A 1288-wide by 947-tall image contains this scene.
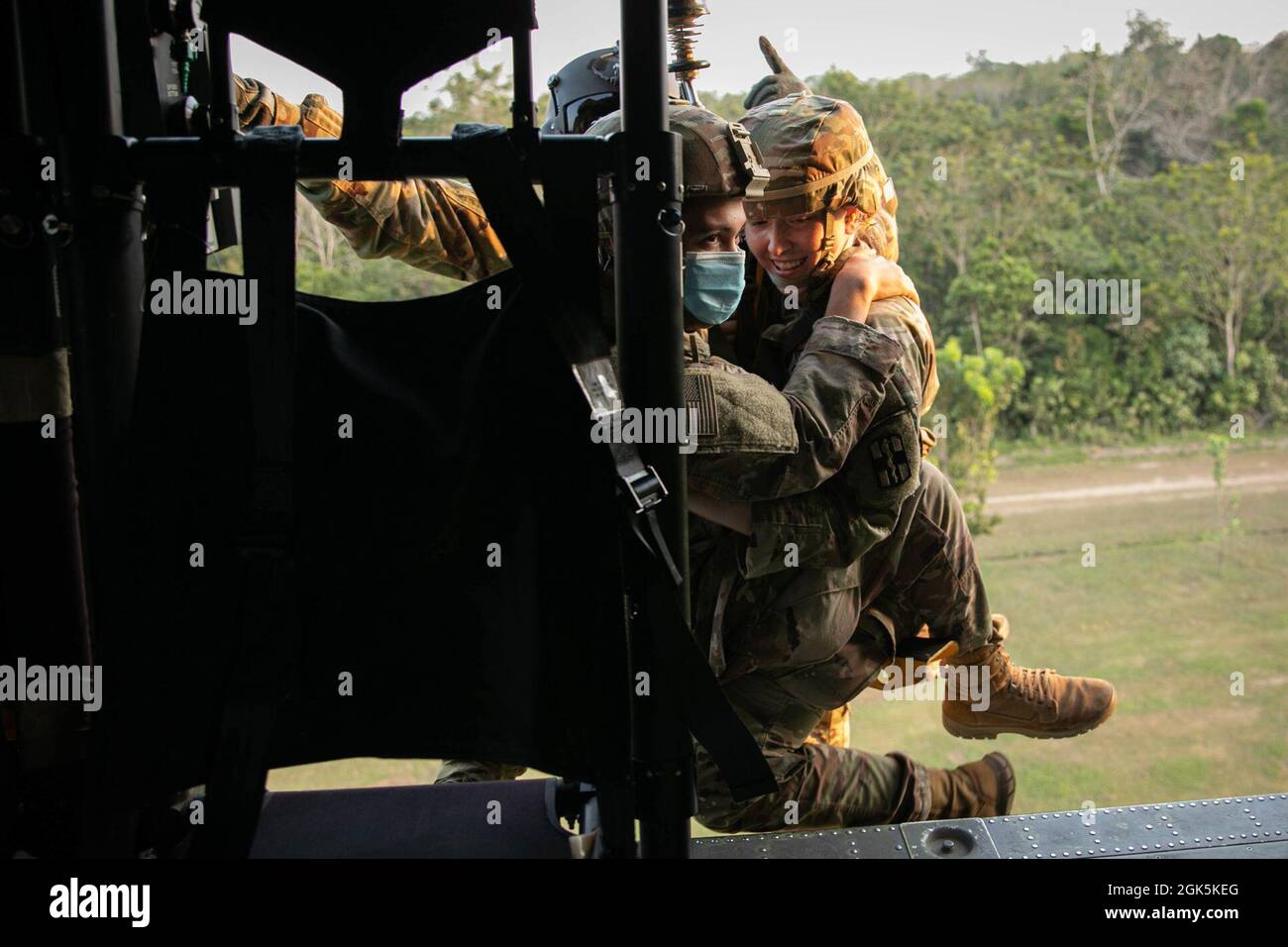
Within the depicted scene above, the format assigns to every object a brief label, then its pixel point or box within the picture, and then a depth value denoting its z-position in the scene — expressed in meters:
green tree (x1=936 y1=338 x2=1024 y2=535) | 7.60
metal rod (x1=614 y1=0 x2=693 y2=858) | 1.39
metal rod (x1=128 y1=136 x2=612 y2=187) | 1.40
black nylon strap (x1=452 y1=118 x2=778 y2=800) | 1.38
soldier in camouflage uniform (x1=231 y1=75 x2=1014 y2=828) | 1.96
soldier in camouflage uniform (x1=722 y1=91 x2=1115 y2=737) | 2.32
